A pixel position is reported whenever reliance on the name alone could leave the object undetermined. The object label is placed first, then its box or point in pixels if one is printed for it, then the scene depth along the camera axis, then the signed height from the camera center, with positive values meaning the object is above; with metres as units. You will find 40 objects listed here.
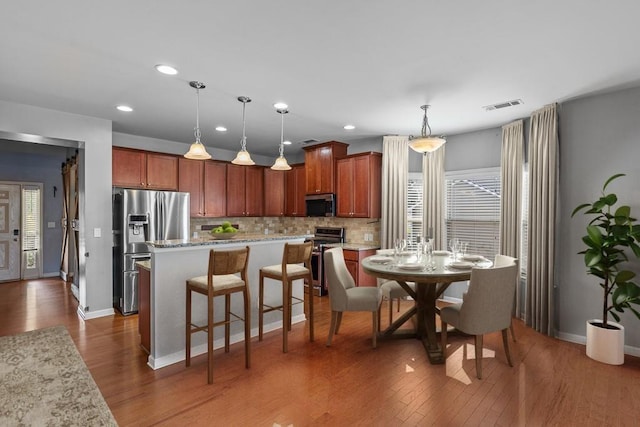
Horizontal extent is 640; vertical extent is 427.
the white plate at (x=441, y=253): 4.13 -0.53
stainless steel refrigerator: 4.56 -0.27
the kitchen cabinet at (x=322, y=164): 5.87 +0.85
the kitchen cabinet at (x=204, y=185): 5.75 +0.47
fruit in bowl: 3.50 -0.23
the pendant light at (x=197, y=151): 3.29 +0.60
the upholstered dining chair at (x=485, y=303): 2.83 -0.81
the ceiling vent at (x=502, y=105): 3.70 +1.23
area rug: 2.13 -1.34
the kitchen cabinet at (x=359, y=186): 5.46 +0.44
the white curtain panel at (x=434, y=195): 5.20 +0.26
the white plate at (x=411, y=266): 3.14 -0.53
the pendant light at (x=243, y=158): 3.66 +0.59
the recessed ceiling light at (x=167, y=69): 2.82 +1.24
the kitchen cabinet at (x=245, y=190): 6.41 +0.42
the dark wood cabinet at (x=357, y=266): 5.23 -0.88
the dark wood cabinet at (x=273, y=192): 6.89 +0.40
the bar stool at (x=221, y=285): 2.76 -0.66
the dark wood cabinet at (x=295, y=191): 6.62 +0.42
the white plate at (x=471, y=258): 3.69 -0.53
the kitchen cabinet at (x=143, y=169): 4.94 +0.65
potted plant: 3.09 -0.57
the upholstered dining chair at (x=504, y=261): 3.38 -0.53
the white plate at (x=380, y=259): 3.56 -0.54
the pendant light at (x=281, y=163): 4.06 +0.59
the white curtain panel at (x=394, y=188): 5.33 +0.38
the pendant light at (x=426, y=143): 3.54 +0.74
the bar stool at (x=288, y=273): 3.36 -0.66
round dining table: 3.02 -0.60
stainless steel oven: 5.61 -0.66
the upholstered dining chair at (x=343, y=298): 3.46 -0.91
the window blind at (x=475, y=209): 4.84 +0.04
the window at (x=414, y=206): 5.54 +0.09
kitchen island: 3.02 -0.84
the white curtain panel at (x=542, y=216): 3.76 -0.05
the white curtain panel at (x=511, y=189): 4.28 +0.29
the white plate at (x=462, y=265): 3.18 -0.53
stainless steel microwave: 5.87 +0.13
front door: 6.52 -0.42
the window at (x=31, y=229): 6.72 -0.38
